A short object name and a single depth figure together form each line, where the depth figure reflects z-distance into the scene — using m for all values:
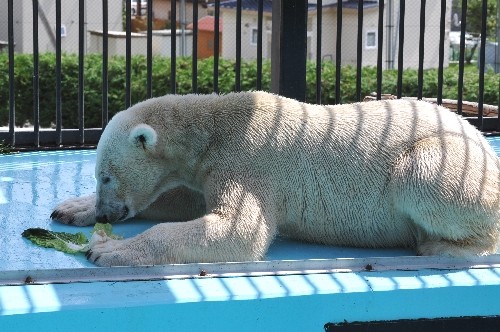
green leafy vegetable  6.67
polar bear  6.48
